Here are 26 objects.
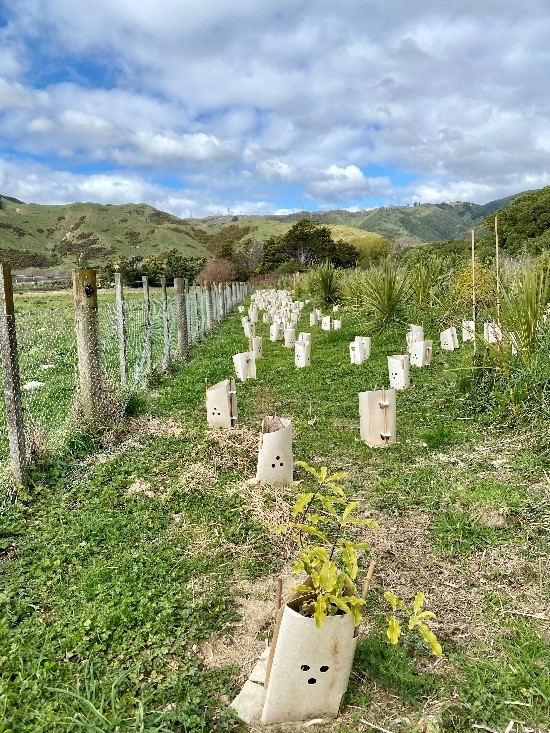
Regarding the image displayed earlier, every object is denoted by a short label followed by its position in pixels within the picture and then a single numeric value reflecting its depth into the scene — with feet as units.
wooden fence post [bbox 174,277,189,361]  33.19
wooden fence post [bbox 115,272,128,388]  22.13
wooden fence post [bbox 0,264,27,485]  12.94
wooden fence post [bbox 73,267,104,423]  17.35
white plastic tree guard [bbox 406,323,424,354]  27.78
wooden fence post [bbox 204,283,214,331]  48.98
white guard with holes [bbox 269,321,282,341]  39.04
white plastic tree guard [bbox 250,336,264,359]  28.14
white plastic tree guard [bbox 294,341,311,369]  28.40
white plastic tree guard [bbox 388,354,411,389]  22.13
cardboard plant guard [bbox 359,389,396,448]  16.01
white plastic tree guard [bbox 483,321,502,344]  18.86
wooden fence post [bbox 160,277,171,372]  28.73
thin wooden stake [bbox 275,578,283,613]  6.64
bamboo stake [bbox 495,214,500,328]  17.16
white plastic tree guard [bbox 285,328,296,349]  34.71
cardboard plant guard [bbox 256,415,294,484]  13.10
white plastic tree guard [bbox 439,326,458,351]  29.45
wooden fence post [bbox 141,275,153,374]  25.40
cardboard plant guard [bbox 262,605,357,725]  6.47
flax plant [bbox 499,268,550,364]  17.26
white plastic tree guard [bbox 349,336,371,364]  28.05
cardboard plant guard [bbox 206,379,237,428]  17.58
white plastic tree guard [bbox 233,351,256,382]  25.20
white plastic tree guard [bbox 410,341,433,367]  26.00
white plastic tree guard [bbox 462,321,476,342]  27.69
